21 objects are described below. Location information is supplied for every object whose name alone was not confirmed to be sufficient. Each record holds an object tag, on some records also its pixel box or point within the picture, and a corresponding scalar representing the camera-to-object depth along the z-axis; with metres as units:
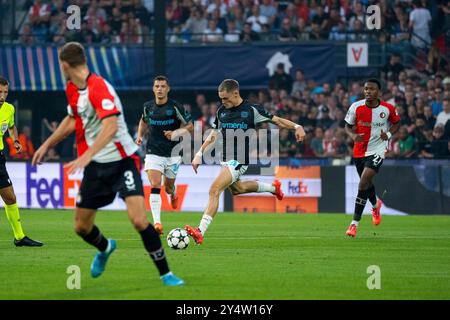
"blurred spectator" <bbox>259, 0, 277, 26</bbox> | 30.45
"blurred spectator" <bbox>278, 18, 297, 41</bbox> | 29.70
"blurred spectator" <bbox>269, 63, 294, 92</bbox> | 28.81
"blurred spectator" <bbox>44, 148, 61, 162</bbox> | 26.70
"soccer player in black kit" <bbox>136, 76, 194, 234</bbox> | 17.58
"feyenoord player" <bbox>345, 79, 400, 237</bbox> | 17.70
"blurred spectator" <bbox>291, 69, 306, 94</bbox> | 28.81
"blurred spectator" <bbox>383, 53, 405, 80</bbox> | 28.19
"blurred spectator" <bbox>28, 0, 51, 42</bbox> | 30.97
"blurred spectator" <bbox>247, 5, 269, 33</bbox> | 30.27
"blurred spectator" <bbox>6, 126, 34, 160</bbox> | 28.39
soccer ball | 14.41
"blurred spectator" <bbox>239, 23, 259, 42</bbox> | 29.75
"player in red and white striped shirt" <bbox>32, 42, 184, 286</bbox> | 10.23
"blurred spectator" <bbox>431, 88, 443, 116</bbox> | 26.44
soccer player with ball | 15.36
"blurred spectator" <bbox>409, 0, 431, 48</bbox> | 29.17
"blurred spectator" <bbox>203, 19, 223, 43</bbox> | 29.94
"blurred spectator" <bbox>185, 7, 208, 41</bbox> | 30.47
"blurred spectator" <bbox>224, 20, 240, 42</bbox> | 29.79
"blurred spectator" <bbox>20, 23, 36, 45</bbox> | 30.40
